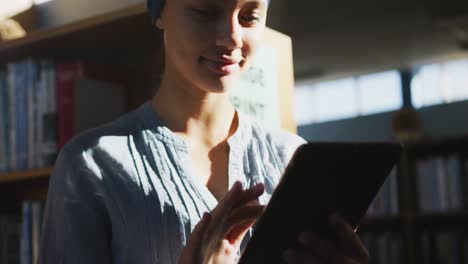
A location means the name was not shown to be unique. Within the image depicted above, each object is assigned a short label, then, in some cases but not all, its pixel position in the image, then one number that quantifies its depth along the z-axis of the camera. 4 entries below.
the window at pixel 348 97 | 7.42
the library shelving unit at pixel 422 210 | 4.22
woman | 1.04
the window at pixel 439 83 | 6.96
